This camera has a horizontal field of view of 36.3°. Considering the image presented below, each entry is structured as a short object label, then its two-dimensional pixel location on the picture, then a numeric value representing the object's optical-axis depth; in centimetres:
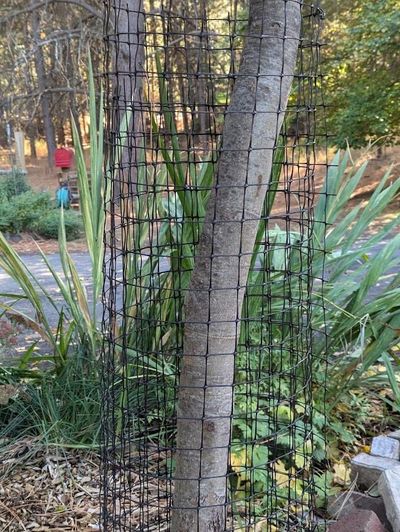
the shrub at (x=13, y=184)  1349
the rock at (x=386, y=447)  249
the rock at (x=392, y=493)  199
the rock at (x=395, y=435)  260
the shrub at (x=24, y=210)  1098
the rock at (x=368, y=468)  240
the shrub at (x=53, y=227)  1105
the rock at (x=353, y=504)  218
